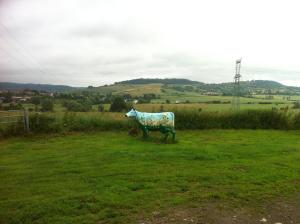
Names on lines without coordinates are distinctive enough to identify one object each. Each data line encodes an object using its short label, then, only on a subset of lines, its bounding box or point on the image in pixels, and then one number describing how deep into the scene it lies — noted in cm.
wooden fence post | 1558
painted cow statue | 1416
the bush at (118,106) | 2058
